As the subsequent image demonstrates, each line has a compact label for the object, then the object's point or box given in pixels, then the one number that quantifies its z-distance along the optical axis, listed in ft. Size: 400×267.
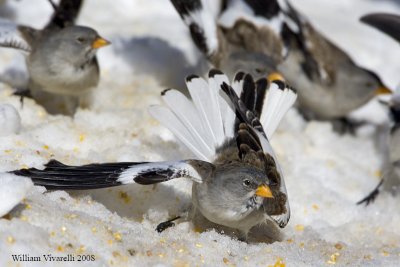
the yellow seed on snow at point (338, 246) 21.50
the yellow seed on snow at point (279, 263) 18.92
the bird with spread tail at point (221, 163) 19.80
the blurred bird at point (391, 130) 27.14
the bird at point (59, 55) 26.53
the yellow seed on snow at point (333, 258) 20.08
